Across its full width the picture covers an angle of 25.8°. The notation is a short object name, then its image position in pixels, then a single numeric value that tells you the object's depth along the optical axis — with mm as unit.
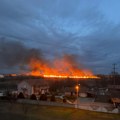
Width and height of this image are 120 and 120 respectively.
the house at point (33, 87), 67688
